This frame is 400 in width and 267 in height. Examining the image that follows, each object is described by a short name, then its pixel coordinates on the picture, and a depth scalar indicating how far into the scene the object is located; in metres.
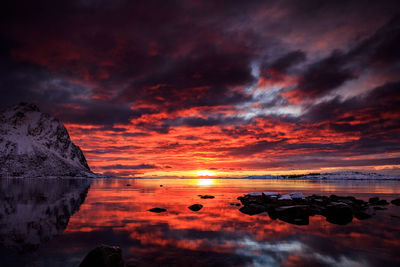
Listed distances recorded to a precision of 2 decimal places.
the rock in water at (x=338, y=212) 22.44
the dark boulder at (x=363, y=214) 23.00
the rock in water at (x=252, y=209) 25.75
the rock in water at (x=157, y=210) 26.58
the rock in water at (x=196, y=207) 28.15
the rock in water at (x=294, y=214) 21.52
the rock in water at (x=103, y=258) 9.34
